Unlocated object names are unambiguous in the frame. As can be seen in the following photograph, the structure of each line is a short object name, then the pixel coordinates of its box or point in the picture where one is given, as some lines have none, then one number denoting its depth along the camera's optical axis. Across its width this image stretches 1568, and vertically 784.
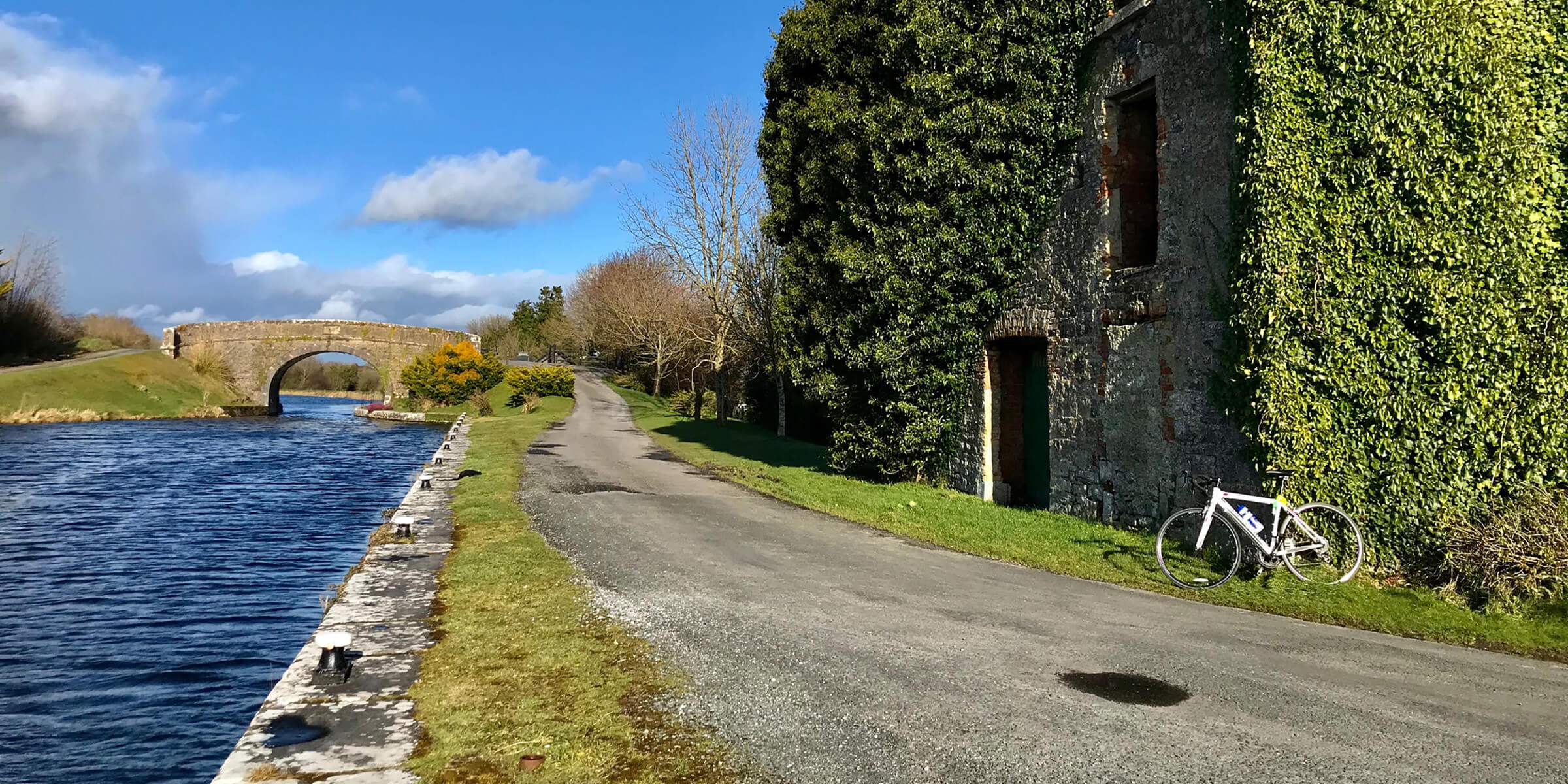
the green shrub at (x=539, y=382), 46.06
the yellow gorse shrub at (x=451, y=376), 46.47
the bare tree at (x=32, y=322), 48.56
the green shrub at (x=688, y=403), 38.03
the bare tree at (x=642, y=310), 40.38
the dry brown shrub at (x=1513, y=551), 6.70
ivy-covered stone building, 9.53
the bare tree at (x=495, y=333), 78.81
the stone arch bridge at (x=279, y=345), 51.28
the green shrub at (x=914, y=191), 12.68
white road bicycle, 7.91
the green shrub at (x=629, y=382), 56.00
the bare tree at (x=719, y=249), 28.61
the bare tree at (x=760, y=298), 25.23
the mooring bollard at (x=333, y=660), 5.17
